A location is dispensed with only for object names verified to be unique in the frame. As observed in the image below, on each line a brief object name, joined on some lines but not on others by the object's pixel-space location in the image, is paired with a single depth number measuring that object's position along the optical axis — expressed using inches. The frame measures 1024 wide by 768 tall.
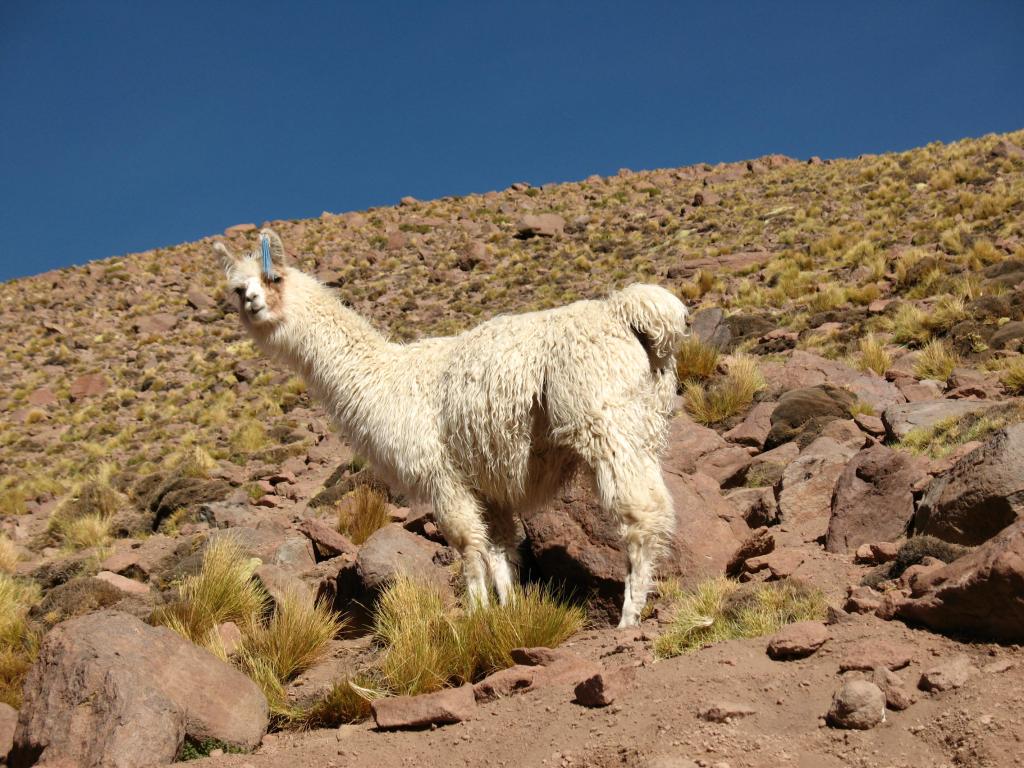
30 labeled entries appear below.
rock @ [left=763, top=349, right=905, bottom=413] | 438.9
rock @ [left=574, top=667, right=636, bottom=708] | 177.3
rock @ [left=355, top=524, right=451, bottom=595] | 300.5
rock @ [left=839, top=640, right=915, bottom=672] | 161.9
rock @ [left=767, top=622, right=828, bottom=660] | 177.8
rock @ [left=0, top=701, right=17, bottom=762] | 216.5
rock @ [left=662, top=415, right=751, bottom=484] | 367.9
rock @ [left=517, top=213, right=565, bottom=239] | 1434.5
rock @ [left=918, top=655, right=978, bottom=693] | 150.4
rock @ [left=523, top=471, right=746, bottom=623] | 261.4
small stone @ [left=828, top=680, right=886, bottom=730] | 147.1
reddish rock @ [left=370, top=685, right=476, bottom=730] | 191.2
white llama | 231.0
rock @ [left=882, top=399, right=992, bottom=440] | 349.7
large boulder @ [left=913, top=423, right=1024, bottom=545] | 204.7
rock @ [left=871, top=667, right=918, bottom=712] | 149.3
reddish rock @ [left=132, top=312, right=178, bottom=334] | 1342.3
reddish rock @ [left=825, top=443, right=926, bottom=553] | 255.8
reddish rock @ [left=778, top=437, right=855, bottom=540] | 294.9
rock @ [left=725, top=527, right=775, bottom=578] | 262.4
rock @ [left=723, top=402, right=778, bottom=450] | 413.1
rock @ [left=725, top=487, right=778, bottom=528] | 304.5
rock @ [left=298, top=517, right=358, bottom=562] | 376.8
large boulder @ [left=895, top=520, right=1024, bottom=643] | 156.7
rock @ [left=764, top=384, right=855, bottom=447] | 386.6
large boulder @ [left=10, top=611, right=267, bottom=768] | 188.5
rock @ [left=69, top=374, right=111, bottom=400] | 1114.1
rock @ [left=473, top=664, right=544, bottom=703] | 196.5
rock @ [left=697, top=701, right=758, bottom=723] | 159.6
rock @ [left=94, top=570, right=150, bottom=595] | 374.6
